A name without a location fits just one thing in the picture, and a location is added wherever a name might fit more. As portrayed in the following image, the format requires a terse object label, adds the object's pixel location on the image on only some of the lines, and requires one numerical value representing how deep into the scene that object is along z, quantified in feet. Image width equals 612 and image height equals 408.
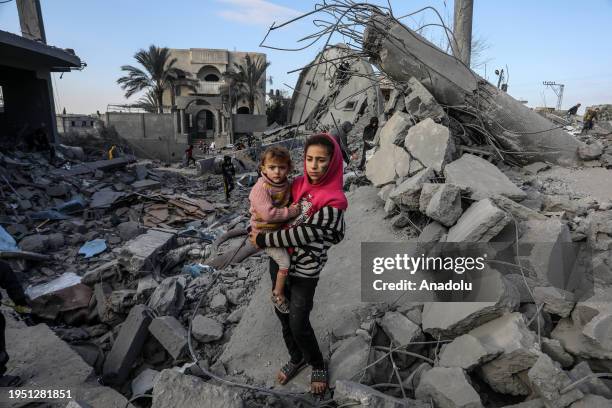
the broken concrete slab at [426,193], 11.02
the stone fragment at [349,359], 7.41
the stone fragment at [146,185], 33.63
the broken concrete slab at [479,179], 10.66
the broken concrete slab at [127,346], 9.93
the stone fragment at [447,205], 10.18
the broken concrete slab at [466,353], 6.76
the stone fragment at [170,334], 10.07
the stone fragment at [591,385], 5.91
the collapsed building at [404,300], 6.73
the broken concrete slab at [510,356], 6.53
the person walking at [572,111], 48.20
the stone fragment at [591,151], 15.42
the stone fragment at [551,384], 5.65
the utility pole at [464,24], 25.91
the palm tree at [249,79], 89.76
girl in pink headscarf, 6.17
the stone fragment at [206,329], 10.44
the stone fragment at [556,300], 7.52
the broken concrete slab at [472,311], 7.41
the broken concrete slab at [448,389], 6.14
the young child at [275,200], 6.48
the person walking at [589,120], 34.73
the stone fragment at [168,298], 11.92
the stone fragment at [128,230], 22.29
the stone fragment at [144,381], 9.30
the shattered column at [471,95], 15.08
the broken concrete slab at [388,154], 14.64
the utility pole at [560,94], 80.24
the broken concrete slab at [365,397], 5.85
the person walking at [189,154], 55.36
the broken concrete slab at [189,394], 5.96
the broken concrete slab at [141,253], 14.74
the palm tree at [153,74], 83.31
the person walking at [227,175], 29.60
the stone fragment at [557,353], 6.75
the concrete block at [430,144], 13.01
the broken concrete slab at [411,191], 11.69
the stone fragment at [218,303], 11.98
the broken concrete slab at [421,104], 14.71
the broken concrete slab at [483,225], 8.60
